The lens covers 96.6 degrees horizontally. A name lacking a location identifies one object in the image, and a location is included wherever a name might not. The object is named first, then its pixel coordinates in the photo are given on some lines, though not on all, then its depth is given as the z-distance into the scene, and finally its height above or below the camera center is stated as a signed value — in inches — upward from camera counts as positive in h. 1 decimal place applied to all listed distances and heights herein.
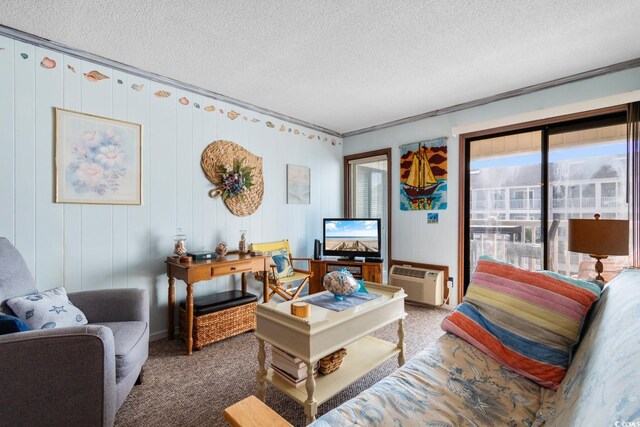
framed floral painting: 88.4 +18.0
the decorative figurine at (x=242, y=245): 123.5 -13.8
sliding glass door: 104.1 +9.8
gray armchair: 47.0 -28.0
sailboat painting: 140.3 +19.3
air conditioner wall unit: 134.8 -35.0
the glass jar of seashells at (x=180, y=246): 103.8 -11.9
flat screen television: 146.7 -13.1
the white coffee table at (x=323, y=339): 58.3 -28.2
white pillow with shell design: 61.5 -21.8
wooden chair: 122.6 -26.7
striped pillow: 47.0 -19.4
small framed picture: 152.8 +15.7
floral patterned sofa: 26.4 -25.8
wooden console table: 94.8 -20.5
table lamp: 73.7 -6.8
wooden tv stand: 138.9 -28.4
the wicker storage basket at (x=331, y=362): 67.1 -35.6
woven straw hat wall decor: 121.7 +17.3
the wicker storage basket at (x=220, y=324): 96.6 -39.8
